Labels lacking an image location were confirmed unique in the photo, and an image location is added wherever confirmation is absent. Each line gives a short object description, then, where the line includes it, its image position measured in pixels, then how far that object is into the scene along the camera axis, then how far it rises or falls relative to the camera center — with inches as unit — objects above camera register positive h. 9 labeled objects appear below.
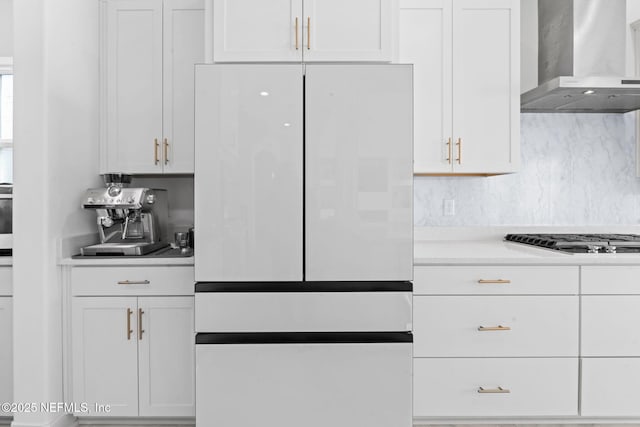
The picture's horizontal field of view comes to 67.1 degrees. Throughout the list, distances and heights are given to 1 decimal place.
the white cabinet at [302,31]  90.5 +33.1
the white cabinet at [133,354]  91.0 -28.1
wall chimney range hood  101.9 +34.1
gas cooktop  92.7 -7.1
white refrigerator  81.6 -6.4
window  109.9 +21.8
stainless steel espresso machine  93.7 -2.5
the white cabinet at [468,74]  103.4 +28.6
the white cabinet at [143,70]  105.1 +29.6
